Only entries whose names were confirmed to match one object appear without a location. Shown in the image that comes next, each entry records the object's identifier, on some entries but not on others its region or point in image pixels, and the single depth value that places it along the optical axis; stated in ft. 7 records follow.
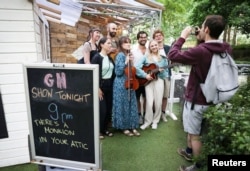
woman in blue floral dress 10.19
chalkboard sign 5.35
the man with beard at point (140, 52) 11.45
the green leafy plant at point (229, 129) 4.32
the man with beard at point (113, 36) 11.15
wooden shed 7.49
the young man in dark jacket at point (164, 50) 12.19
